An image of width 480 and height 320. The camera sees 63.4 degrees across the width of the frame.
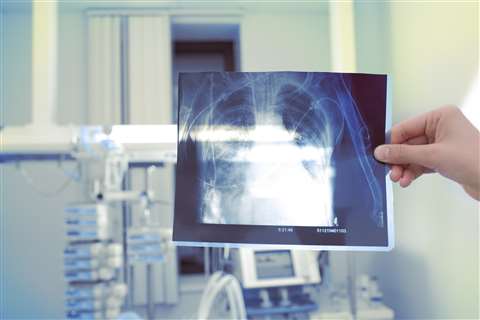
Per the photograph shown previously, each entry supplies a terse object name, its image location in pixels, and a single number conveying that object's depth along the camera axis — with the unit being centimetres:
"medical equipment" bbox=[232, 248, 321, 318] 206
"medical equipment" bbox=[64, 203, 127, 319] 172
